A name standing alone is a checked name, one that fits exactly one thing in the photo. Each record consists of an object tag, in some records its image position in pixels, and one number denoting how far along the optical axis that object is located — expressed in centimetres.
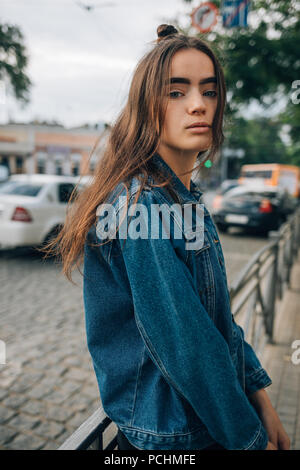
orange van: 2721
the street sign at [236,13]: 664
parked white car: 714
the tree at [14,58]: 2028
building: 3634
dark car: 1205
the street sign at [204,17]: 661
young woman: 90
